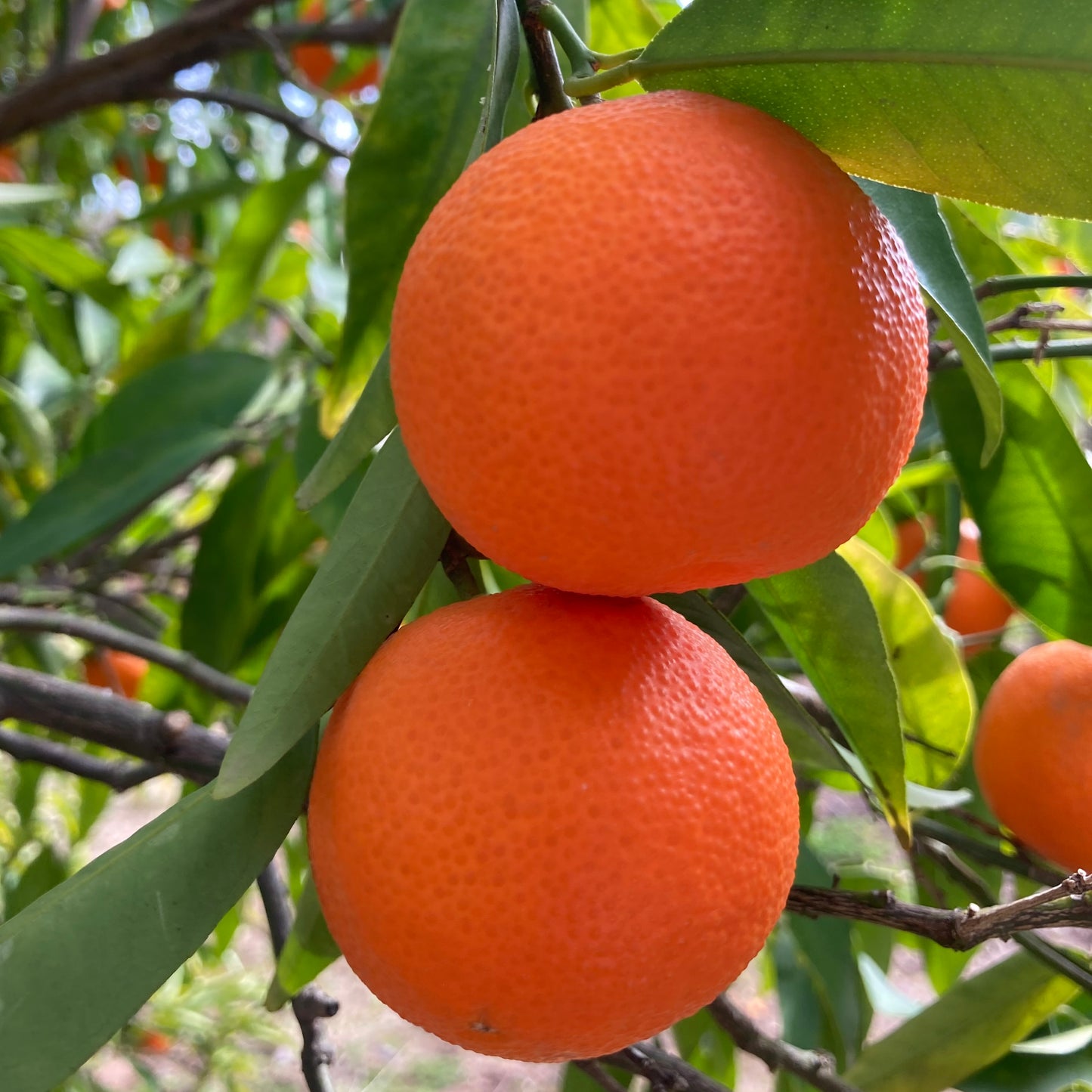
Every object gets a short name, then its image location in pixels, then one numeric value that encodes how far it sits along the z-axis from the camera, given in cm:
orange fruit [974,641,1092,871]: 35
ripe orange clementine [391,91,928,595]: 23
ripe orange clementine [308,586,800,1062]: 24
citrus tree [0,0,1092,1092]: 24
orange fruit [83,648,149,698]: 70
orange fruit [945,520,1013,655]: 54
